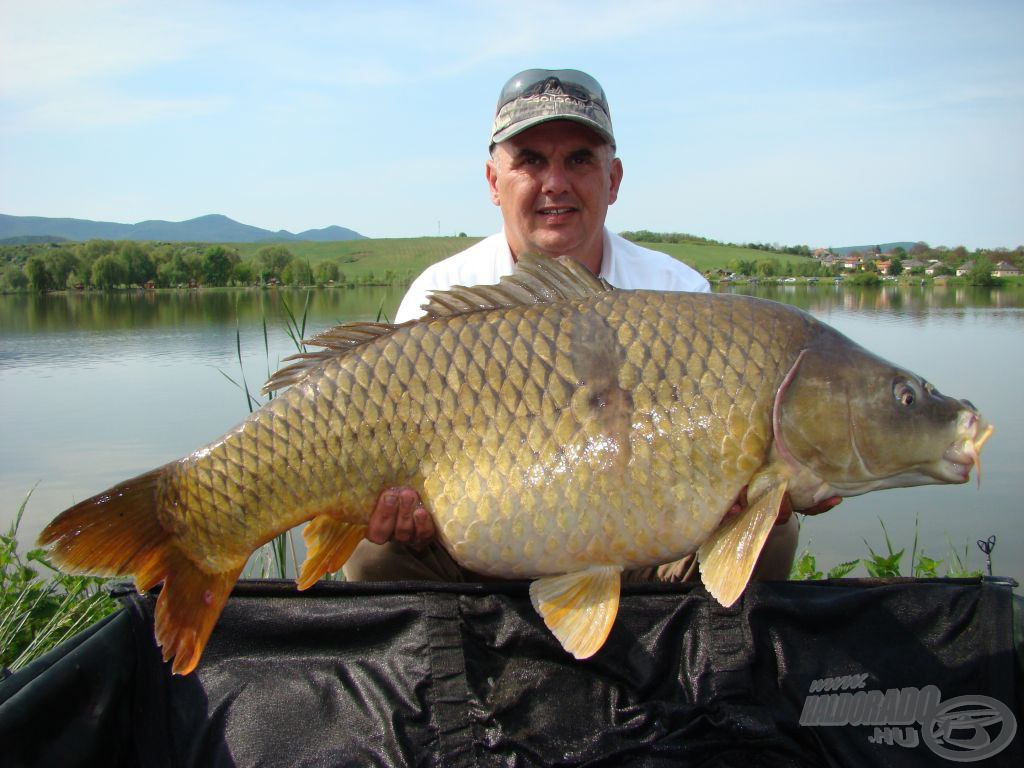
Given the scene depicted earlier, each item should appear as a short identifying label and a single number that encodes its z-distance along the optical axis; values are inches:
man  77.2
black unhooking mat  51.9
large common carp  50.9
